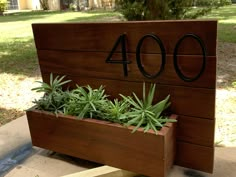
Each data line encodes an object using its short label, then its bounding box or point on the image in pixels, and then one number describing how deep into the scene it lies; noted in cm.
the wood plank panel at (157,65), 164
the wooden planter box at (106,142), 167
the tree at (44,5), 2212
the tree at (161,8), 426
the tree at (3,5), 1813
